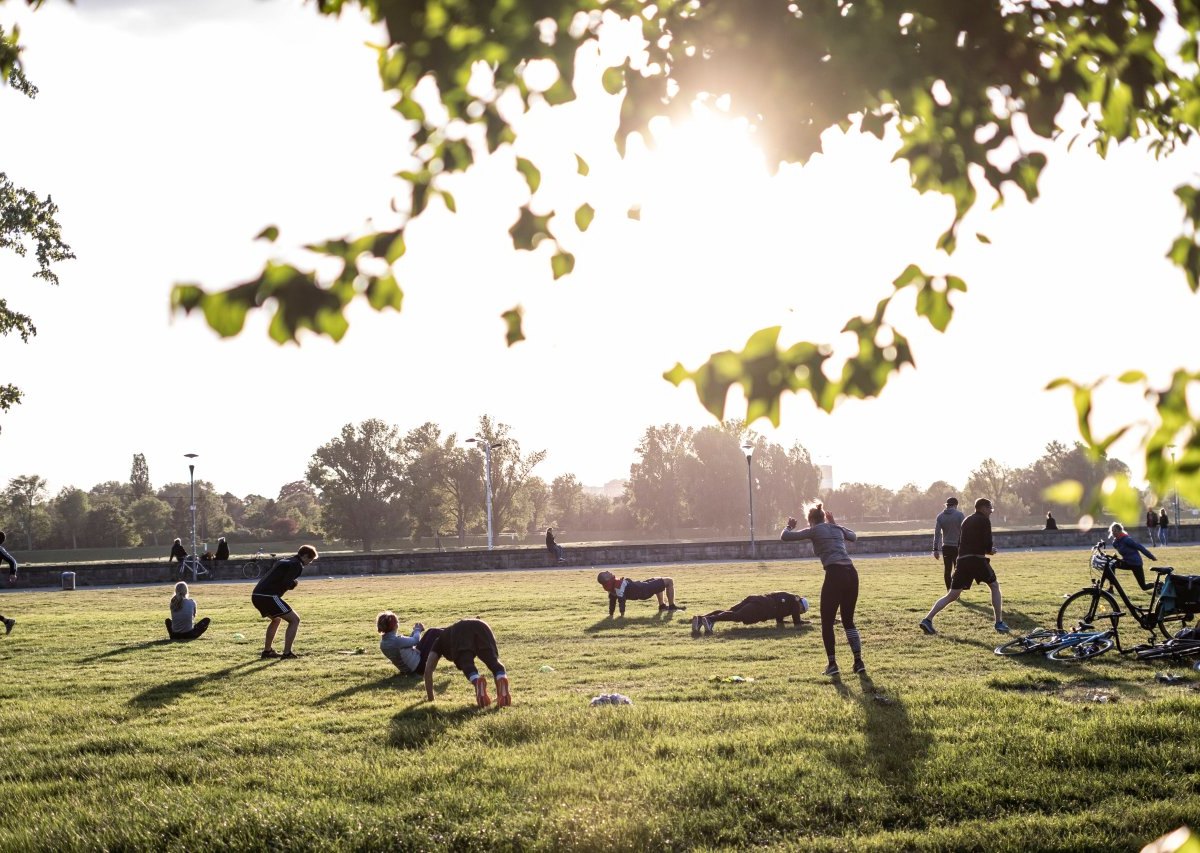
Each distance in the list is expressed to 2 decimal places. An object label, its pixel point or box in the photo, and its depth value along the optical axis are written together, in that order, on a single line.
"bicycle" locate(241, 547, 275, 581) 38.90
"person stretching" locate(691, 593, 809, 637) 15.06
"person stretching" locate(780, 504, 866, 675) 10.44
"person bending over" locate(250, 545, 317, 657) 13.68
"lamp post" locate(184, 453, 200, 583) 37.25
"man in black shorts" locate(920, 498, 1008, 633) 13.13
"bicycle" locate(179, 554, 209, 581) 37.41
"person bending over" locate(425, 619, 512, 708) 9.30
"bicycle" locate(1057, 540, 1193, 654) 10.83
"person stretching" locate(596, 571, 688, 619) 17.53
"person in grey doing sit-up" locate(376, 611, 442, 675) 11.52
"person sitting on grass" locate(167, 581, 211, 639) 16.20
